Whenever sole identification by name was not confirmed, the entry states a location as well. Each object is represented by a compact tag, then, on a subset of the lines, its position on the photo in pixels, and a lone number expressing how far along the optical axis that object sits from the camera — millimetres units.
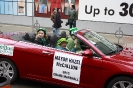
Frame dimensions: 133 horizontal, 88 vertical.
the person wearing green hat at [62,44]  5570
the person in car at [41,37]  6075
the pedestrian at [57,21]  12766
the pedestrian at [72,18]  14023
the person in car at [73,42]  5498
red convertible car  4864
